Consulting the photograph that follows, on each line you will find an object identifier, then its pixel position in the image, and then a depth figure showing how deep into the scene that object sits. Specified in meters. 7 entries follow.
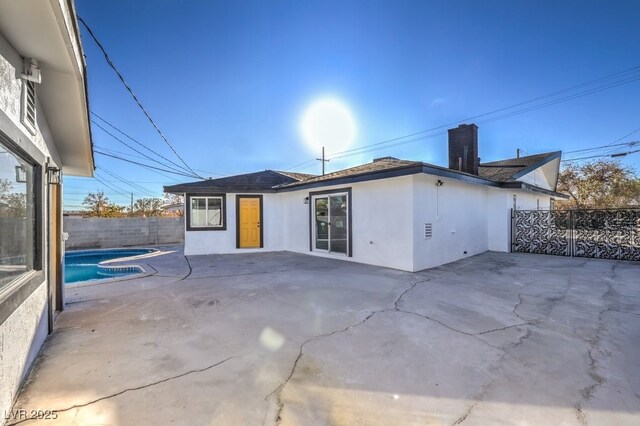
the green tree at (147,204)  29.39
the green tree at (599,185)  18.56
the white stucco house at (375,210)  7.38
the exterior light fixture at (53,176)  3.43
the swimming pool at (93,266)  8.43
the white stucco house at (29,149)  1.87
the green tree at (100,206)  20.48
